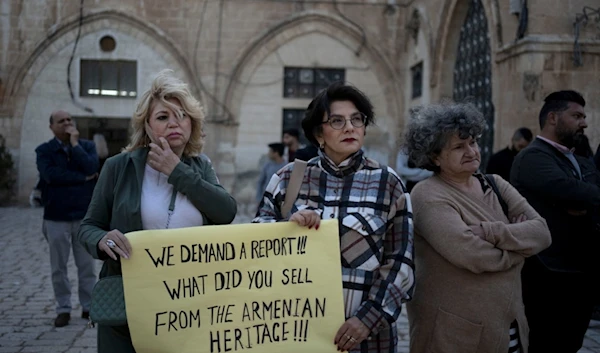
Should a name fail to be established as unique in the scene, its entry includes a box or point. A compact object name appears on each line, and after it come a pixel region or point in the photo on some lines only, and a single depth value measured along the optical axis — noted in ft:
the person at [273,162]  28.76
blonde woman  8.96
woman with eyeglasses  8.63
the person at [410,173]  27.66
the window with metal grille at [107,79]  54.80
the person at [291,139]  28.43
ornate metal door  36.70
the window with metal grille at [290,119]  56.03
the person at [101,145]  44.70
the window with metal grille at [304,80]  55.88
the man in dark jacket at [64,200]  19.61
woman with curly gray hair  9.41
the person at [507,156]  24.57
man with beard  12.22
